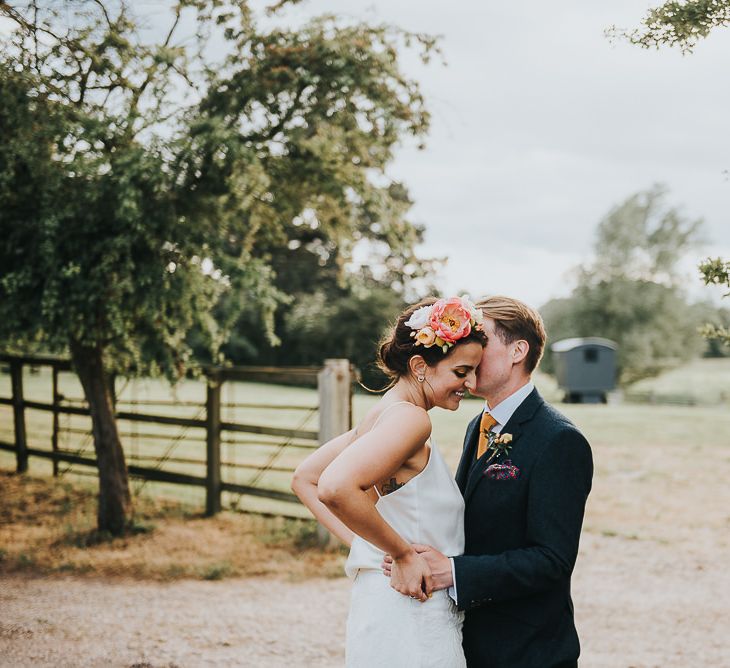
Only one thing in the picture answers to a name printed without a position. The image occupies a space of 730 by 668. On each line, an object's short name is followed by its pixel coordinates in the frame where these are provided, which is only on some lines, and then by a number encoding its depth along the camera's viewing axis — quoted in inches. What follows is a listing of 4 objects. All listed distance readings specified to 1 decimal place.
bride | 95.1
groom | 94.6
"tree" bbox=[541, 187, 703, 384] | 1784.0
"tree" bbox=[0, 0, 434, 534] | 300.4
